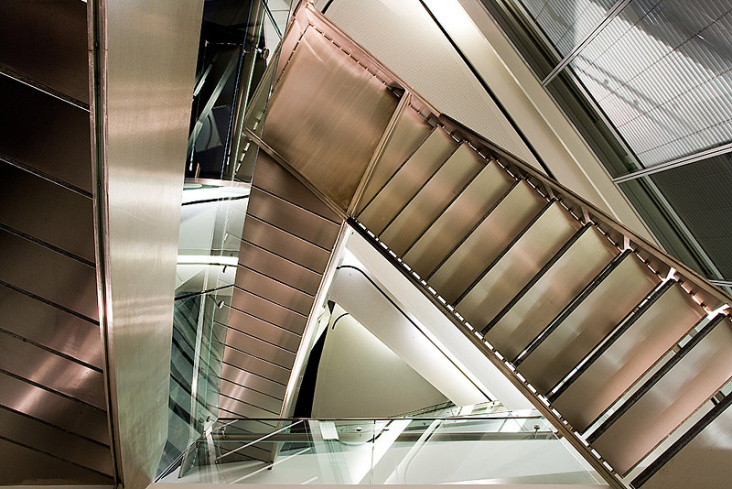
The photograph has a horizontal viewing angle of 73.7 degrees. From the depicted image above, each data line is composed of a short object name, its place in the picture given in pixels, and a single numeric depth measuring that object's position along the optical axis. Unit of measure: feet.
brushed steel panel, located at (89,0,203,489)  3.33
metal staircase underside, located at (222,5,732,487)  10.16
